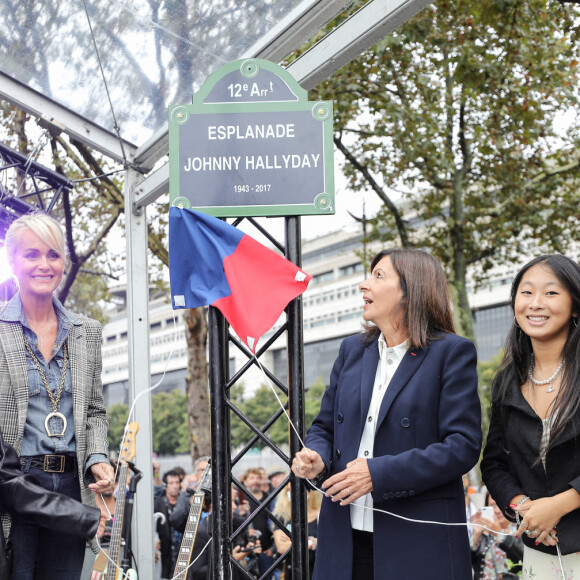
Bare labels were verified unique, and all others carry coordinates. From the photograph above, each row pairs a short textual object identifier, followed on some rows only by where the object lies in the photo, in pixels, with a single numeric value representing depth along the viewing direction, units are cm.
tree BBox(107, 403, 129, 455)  5878
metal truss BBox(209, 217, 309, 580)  361
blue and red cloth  366
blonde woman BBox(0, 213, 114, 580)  306
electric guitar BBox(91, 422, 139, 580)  546
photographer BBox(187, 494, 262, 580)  682
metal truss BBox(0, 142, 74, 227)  702
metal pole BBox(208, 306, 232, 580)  361
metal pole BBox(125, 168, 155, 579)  588
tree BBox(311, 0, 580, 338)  1221
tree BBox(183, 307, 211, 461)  1492
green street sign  378
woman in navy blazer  272
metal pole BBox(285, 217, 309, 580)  361
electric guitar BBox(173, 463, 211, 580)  598
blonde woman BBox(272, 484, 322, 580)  701
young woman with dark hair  267
